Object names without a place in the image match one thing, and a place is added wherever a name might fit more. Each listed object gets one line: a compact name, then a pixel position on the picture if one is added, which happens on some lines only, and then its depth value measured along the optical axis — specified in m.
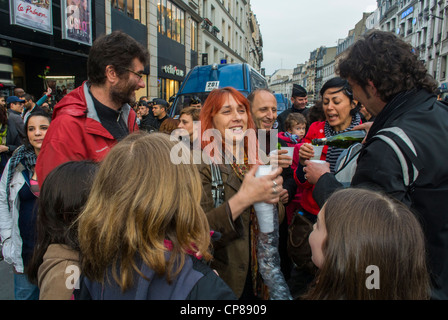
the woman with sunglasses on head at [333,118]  2.74
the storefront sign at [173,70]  17.18
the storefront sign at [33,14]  8.24
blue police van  7.85
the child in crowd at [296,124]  4.43
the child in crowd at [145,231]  1.08
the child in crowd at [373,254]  1.11
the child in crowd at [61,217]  1.34
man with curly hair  1.34
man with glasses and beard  1.94
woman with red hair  1.68
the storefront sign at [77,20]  10.05
